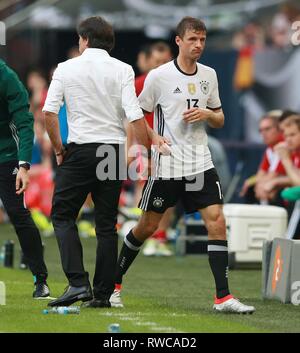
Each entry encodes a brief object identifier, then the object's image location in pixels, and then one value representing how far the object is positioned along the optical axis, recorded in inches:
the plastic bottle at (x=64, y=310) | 366.0
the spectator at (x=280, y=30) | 847.7
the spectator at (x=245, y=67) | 775.7
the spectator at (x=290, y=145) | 565.9
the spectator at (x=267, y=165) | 610.9
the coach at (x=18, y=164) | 392.5
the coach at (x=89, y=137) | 371.9
